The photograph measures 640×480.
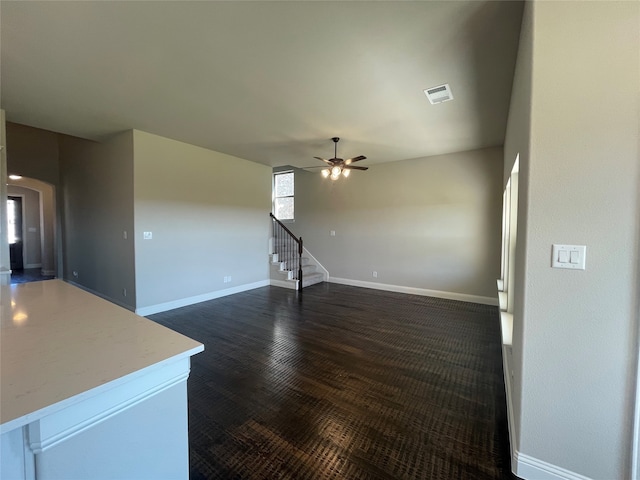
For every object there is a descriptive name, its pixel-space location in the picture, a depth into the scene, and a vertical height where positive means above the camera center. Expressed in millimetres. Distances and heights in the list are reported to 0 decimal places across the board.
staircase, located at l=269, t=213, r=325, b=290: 6316 -777
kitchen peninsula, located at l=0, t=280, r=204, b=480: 699 -467
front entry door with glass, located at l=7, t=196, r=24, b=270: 8039 -102
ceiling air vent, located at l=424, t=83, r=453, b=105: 2805 +1413
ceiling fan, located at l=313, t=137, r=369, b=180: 4148 +966
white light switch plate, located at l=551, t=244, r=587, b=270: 1433 -118
